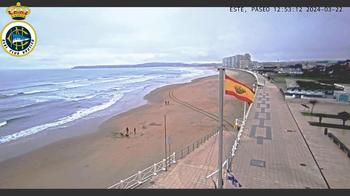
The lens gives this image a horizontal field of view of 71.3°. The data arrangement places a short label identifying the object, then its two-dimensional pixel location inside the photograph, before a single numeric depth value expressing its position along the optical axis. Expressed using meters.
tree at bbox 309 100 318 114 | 18.68
